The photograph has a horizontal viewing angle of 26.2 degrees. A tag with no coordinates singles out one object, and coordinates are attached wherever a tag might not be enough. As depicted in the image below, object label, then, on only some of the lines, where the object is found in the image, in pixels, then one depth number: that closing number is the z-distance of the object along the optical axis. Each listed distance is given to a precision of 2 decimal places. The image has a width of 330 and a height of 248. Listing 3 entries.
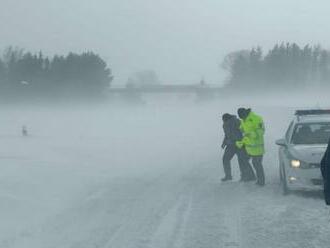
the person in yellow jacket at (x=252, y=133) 15.12
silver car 12.56
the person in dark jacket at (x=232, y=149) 15.62
